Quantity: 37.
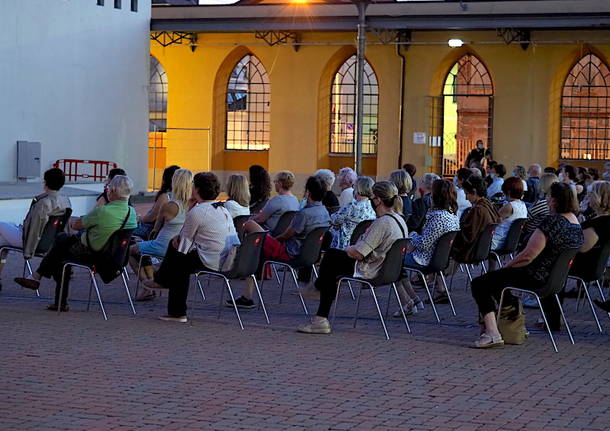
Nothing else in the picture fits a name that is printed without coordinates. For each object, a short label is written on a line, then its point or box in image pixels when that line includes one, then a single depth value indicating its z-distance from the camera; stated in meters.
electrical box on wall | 27.19
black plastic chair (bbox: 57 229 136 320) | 10.73
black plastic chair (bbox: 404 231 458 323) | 11.14
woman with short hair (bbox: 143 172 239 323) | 10.45
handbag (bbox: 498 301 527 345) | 9.75
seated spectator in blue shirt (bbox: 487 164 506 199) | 18.70
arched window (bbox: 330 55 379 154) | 35.16
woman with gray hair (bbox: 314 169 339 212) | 13.29
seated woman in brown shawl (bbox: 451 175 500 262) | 12.03
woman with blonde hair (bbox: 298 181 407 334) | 10.05
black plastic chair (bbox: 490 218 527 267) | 13.23
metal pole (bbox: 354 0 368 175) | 24.56
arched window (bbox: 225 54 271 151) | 36.62
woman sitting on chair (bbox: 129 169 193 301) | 11.62
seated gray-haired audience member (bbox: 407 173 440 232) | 14.18
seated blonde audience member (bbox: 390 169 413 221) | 12.94
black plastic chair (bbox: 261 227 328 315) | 11.70
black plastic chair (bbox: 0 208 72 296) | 12.03
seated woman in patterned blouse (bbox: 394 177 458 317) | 11.24
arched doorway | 33.91
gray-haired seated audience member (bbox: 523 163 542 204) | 20.05
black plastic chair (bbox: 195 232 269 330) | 10.43
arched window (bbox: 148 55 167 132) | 37.66
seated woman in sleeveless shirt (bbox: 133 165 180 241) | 12.26
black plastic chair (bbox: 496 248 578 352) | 9.52
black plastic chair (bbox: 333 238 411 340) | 10.01
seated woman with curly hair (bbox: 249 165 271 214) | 13.70
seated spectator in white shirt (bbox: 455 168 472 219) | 14.89
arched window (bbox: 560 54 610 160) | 32.78
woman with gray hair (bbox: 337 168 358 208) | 14.11
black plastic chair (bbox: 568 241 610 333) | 10.68
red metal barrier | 28.89
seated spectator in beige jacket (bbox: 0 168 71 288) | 12.01
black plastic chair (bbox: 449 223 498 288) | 11.99
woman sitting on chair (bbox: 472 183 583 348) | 9.53
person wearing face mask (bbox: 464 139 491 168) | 25.57
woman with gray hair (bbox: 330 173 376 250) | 11.98
